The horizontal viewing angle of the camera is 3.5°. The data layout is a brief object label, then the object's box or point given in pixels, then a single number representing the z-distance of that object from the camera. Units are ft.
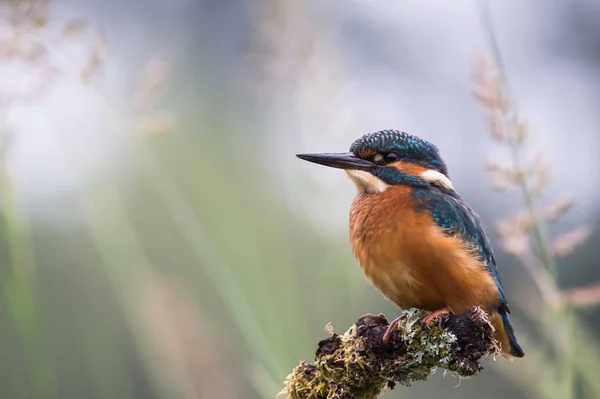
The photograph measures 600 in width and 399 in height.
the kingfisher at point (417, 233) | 14.19
